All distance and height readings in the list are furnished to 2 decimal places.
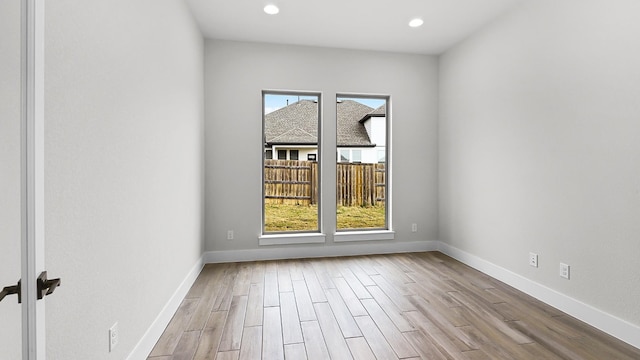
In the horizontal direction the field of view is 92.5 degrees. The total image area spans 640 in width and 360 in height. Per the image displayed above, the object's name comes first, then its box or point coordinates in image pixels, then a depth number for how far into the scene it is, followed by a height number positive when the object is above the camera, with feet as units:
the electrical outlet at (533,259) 9.12 -2.38
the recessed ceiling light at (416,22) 10.81 +5.67
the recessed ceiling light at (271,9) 9.86 +5.63
